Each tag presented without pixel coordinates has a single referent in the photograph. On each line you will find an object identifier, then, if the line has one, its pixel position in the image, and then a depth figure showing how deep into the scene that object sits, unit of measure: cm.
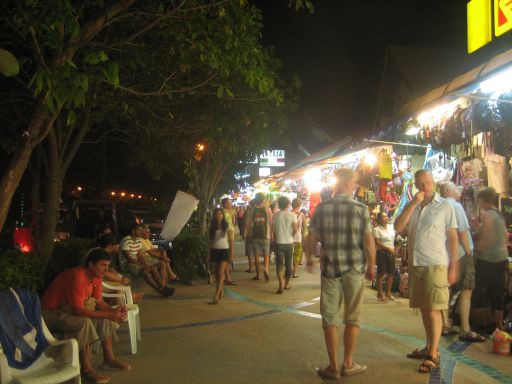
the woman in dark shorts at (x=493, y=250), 644
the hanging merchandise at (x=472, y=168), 746
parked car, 1662
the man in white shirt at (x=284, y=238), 1028
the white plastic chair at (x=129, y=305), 608
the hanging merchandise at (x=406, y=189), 980
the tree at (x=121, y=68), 554
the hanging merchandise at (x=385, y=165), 1059
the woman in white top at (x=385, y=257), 910
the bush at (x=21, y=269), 584
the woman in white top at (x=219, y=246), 919
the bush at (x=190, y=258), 1138
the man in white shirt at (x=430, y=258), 533
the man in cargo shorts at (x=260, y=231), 1180
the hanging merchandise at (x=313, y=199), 1596
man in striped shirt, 938
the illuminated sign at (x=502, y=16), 725
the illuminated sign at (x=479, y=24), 816
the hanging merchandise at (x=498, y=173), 719
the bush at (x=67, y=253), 801
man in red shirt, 507
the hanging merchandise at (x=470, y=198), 748
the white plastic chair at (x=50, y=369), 398
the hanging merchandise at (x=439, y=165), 829
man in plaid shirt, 509
